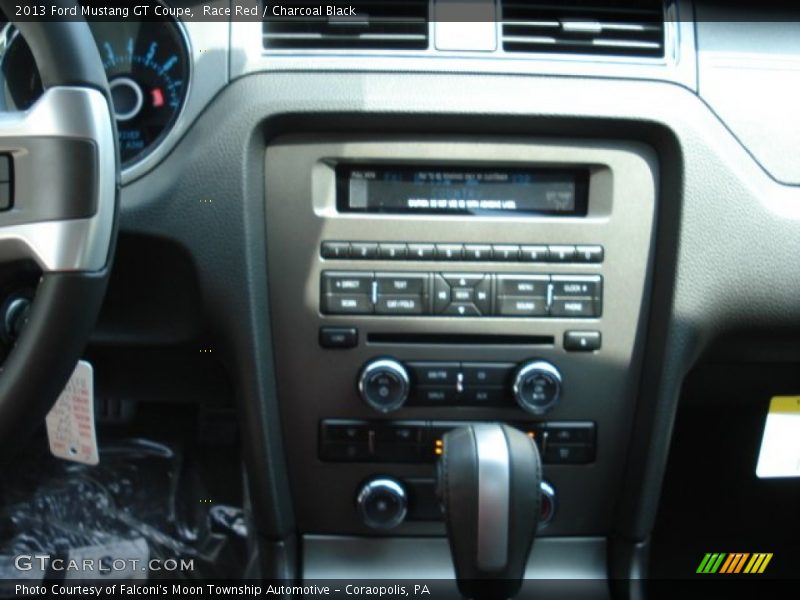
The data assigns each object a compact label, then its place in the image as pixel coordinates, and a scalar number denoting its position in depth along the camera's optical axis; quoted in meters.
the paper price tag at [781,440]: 1.26
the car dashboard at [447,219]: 1.05
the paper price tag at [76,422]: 1.13
